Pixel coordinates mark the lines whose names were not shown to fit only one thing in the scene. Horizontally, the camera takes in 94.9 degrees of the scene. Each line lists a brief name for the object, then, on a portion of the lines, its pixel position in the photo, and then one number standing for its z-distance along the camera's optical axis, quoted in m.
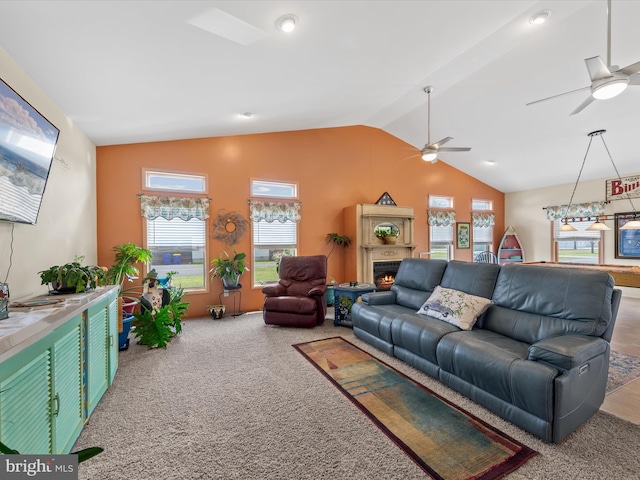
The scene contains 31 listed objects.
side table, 4.34
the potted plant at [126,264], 4.05
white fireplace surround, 5.93
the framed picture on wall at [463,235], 7.75
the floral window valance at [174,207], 4.64
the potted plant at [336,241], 5.99
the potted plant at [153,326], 3.54
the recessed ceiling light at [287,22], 2.28
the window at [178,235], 4.74
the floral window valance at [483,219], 7.96
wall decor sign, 6.07
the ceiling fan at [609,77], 2.38
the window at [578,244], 6.77
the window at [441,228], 7.37
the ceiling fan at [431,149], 4.36
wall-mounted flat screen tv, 1.88
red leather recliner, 4.25
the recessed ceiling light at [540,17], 2.95
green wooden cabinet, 1.24
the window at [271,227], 5.48
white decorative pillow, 2.80
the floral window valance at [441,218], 7.30
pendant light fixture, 4.83
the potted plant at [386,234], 6.10
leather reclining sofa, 1.87
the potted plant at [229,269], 4.84
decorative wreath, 5.15
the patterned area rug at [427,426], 1.72
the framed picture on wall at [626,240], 6.10
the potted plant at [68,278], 2.27
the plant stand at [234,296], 5.06
